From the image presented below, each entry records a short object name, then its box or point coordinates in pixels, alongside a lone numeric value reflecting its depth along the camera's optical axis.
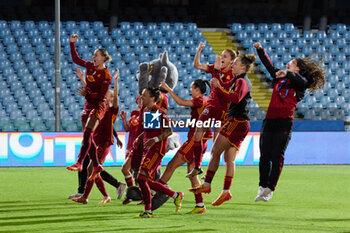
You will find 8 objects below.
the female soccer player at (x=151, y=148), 15.45
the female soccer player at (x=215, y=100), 16.78
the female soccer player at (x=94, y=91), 19.05
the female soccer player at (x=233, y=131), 16.89
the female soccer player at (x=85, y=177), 19.28
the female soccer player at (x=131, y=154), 17.75
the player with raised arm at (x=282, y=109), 17.86
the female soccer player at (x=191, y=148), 16.67
